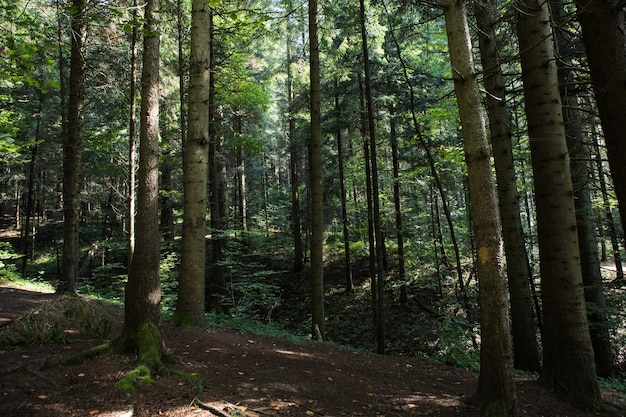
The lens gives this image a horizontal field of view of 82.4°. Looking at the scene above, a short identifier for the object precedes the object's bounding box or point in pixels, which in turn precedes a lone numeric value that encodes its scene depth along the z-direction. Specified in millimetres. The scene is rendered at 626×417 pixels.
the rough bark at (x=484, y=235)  3482
